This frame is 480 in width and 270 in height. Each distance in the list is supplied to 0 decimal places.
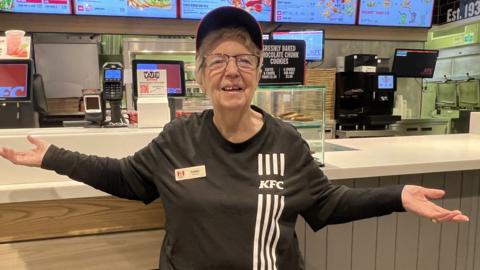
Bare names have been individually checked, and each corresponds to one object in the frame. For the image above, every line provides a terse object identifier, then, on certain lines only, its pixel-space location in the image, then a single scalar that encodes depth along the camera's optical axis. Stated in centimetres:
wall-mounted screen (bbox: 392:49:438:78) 494
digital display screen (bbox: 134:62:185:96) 176
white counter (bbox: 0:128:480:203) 142
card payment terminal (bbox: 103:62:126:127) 180
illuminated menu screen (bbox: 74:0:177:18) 384
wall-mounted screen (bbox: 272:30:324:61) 435
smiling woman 115
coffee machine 454
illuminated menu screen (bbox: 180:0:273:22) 411
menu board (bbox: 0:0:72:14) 368
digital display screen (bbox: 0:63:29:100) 175
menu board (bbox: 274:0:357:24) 438
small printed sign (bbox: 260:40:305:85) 180
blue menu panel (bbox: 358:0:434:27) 468
